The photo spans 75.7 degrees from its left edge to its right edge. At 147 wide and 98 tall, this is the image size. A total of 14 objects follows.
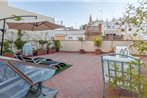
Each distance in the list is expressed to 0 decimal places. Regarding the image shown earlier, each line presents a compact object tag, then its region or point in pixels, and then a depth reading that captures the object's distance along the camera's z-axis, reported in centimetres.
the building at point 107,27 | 1545
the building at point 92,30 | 1314
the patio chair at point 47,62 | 339
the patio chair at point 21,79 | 104
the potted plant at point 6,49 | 490
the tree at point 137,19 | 115
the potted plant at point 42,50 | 692
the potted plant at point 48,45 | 758
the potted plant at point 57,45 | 815
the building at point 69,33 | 1573
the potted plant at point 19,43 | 604
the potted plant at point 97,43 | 756
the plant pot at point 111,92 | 213
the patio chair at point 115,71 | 175
